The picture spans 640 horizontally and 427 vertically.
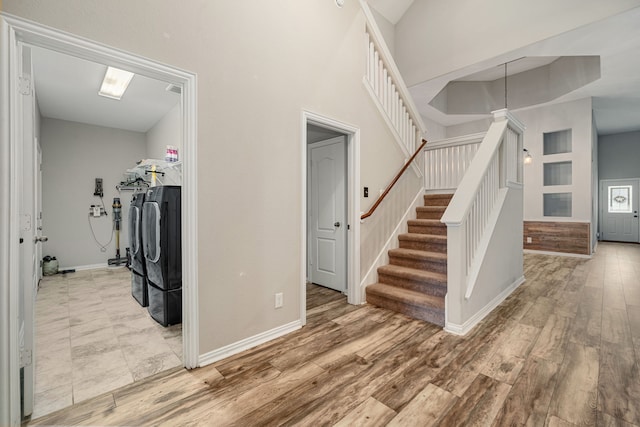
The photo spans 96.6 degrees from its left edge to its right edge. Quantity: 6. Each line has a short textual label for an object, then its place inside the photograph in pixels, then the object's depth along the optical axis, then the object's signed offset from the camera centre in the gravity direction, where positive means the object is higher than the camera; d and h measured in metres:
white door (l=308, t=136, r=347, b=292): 3.94 -0.05
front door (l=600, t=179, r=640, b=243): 8.86 -0.05
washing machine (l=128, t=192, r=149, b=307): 3.36 -0.49
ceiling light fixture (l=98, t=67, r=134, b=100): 3.77 +1.85
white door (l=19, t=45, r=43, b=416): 1.58 -0.15
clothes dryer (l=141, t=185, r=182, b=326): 2.85 -0.41
